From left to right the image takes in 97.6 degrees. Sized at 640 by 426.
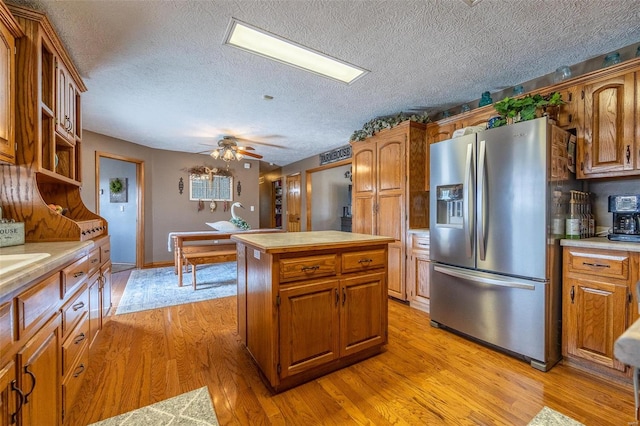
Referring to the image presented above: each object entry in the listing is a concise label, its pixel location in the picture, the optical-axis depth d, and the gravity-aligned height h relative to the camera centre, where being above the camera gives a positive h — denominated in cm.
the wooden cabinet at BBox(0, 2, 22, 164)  150 +73
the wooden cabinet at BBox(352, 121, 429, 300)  325 +31
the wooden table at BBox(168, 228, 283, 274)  405 -40
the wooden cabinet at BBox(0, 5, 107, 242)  167 +58
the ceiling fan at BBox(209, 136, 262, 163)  434 +99
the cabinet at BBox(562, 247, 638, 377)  175 -61
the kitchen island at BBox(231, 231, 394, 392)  168 -60
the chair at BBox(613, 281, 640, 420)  51 -25
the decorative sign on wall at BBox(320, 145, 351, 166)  533 +116
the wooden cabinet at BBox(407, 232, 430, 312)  303 -66
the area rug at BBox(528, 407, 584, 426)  146 -111
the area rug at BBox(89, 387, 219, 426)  147 -110
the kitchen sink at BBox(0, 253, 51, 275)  95 -19
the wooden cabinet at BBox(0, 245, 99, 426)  86 -52
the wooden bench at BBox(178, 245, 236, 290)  388 -60
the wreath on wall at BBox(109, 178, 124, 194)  557 +53
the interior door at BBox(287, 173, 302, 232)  734 +25
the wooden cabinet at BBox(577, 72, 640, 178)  190 +59
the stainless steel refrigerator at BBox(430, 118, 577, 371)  196 -21
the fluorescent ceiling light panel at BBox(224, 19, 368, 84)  196 +126
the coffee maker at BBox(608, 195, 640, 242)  187 -3
